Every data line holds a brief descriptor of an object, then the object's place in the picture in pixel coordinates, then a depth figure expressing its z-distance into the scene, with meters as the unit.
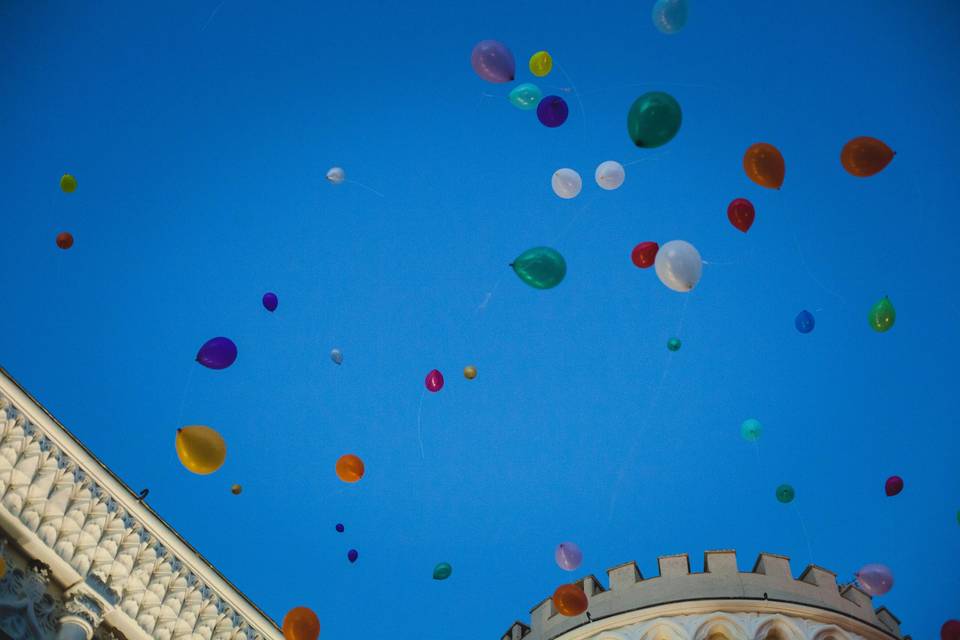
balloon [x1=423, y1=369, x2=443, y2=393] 13.18
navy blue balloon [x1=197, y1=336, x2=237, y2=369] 10.91
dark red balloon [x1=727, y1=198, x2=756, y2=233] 11.07
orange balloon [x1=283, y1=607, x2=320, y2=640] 10.55
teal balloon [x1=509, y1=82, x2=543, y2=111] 11.61
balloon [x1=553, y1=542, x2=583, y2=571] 12.45
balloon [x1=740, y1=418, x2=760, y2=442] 13.09
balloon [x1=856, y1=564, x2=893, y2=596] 11.85
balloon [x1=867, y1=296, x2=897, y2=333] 11.17
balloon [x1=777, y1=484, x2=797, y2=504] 12.94
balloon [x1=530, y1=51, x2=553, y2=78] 11.55
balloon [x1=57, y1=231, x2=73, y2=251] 12.87
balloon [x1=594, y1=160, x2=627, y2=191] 11.77
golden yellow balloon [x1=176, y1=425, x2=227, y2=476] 9.93
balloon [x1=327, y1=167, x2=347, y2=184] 12.85
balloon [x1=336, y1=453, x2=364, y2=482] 12.38
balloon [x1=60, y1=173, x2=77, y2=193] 12.65
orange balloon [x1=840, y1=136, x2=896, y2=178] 10.02
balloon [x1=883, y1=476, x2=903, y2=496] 11.91
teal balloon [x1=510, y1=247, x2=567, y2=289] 10.45
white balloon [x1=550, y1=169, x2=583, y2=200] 11.80
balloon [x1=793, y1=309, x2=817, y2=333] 12.52
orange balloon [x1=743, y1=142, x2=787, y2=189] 10.26
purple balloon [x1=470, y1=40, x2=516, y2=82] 10.80
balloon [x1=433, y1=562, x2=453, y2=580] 13.38
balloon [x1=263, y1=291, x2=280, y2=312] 13.09
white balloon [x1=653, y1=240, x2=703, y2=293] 10.25
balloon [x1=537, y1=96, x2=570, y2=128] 11.14
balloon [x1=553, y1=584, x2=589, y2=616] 11.15
